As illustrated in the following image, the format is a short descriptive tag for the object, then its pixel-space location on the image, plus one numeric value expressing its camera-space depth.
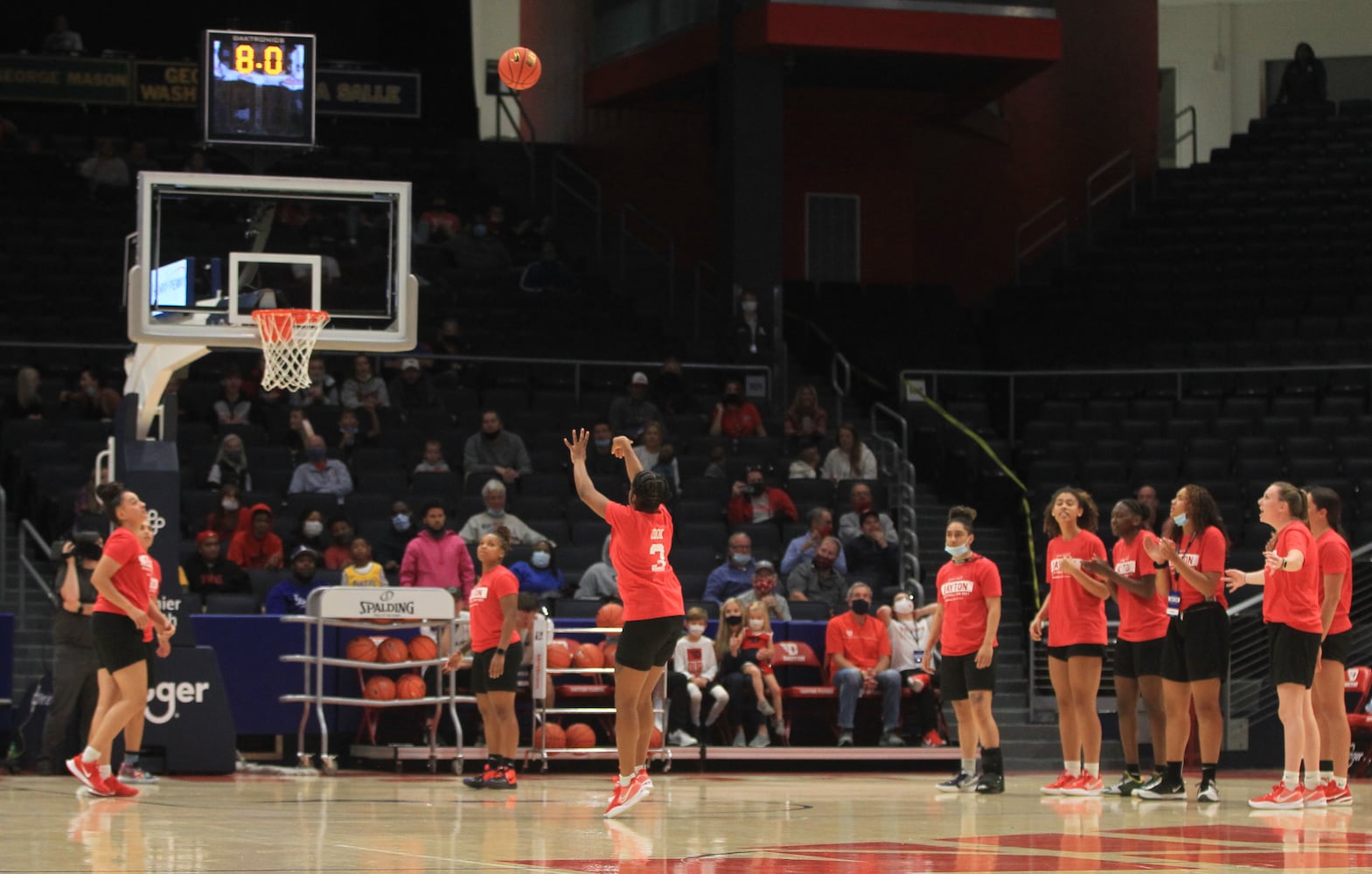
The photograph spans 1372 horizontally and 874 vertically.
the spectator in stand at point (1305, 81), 29.75
